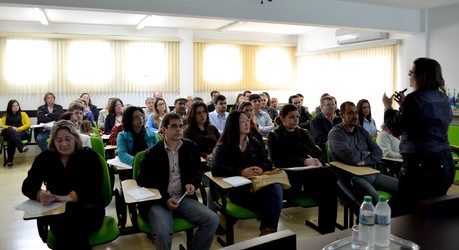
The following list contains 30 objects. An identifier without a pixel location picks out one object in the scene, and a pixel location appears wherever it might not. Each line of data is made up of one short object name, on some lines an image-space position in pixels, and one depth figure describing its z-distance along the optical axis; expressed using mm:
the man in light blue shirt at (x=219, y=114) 5863
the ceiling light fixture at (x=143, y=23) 7684
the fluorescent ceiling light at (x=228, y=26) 8312
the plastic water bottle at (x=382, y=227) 1406
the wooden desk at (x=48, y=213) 2287
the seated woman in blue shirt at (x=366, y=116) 5465
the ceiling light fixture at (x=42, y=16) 6785
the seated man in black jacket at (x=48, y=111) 7672
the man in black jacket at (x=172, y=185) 2682
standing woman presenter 2498
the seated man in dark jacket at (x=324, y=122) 4977
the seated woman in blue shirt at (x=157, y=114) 6371
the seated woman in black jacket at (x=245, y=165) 3061
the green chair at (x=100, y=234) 2477
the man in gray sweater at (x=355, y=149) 3461
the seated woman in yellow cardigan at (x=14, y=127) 7191
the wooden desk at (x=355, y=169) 3213
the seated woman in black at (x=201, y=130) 4406
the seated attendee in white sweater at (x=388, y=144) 4203
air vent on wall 7758
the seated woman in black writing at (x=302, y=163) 3451
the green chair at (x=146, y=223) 2728
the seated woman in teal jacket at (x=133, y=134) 4020
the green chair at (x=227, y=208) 3008
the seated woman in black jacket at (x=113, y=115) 6195
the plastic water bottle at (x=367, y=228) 1406
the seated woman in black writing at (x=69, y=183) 2469
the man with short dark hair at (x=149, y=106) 7691
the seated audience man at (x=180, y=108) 5965
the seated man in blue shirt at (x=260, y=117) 6192
